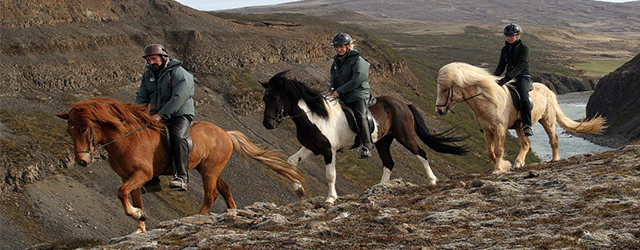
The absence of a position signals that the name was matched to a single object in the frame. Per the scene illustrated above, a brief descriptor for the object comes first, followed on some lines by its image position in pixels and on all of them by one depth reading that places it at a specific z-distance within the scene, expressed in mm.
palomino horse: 17297
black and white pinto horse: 14852
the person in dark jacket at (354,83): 15500
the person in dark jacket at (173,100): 12695
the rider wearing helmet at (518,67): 17500
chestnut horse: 11531
